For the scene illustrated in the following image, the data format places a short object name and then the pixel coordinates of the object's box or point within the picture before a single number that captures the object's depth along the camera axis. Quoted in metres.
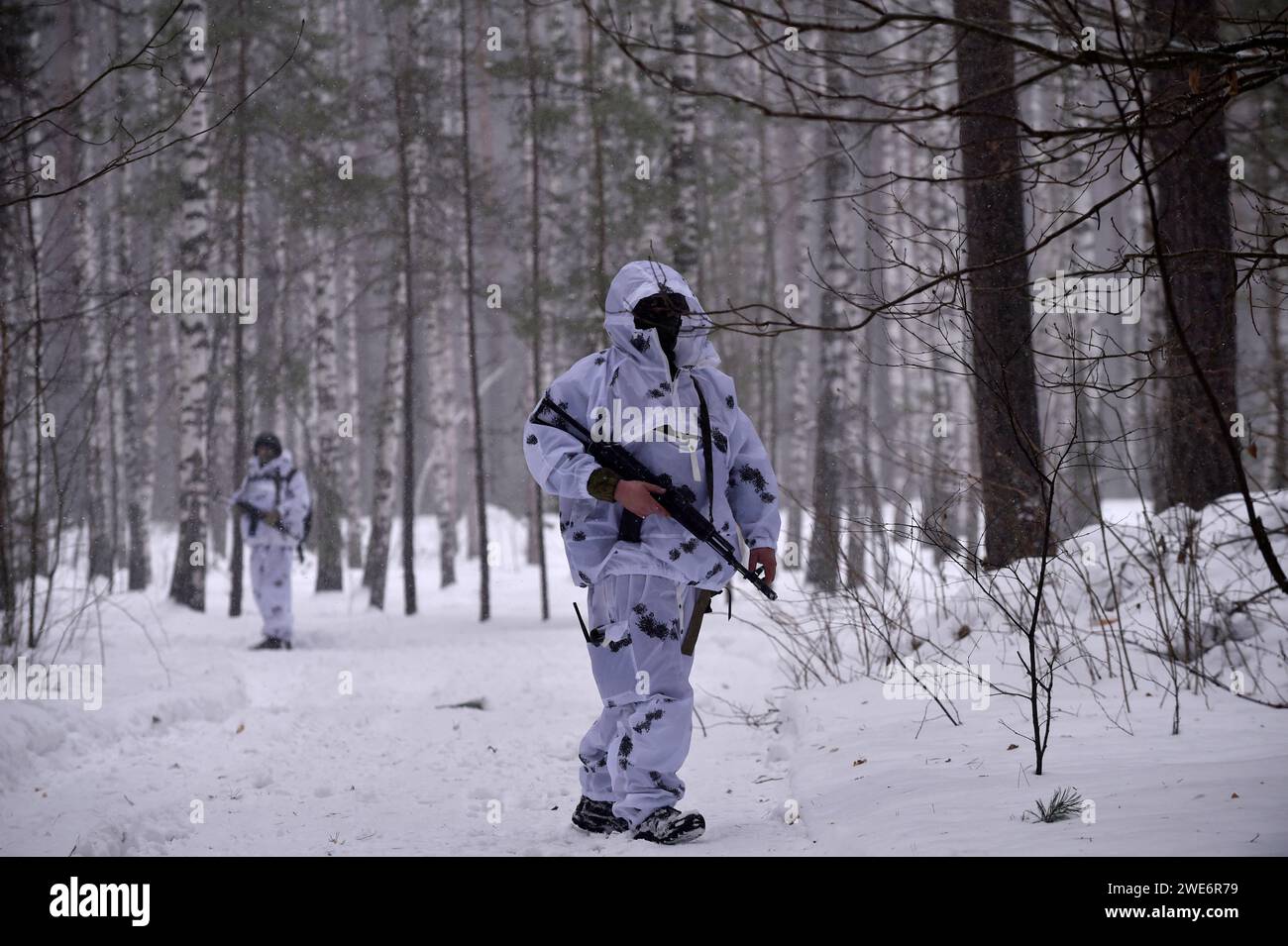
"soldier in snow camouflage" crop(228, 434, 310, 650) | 11.46
